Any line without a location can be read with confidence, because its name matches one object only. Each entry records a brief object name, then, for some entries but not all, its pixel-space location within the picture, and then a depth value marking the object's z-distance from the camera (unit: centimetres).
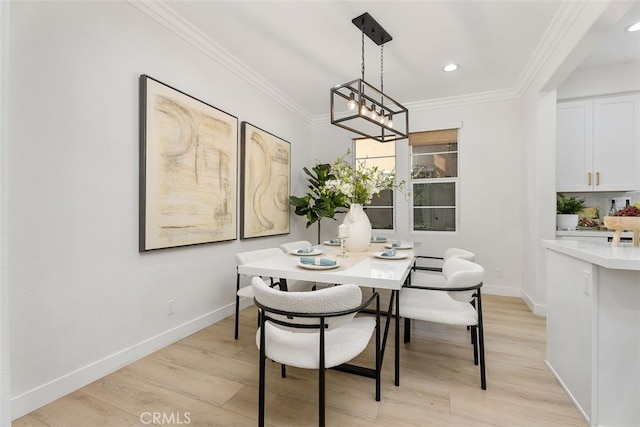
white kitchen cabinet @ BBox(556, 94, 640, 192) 340
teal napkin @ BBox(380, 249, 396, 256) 229
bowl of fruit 166
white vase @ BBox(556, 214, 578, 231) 335
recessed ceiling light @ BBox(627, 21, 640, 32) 269
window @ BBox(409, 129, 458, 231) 438
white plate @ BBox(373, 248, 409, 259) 222
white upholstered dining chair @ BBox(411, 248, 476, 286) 244
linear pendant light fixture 230
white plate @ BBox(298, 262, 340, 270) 184
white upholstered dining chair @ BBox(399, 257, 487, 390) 185
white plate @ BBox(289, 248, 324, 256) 239
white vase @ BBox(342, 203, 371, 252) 259
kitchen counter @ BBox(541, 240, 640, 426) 143
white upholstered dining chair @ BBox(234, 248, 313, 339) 244
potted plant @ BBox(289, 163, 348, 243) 431
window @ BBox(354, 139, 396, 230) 474
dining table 166
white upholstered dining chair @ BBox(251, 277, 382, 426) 136
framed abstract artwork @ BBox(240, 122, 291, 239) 342
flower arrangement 249
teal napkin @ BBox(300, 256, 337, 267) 192
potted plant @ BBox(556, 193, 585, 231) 336
